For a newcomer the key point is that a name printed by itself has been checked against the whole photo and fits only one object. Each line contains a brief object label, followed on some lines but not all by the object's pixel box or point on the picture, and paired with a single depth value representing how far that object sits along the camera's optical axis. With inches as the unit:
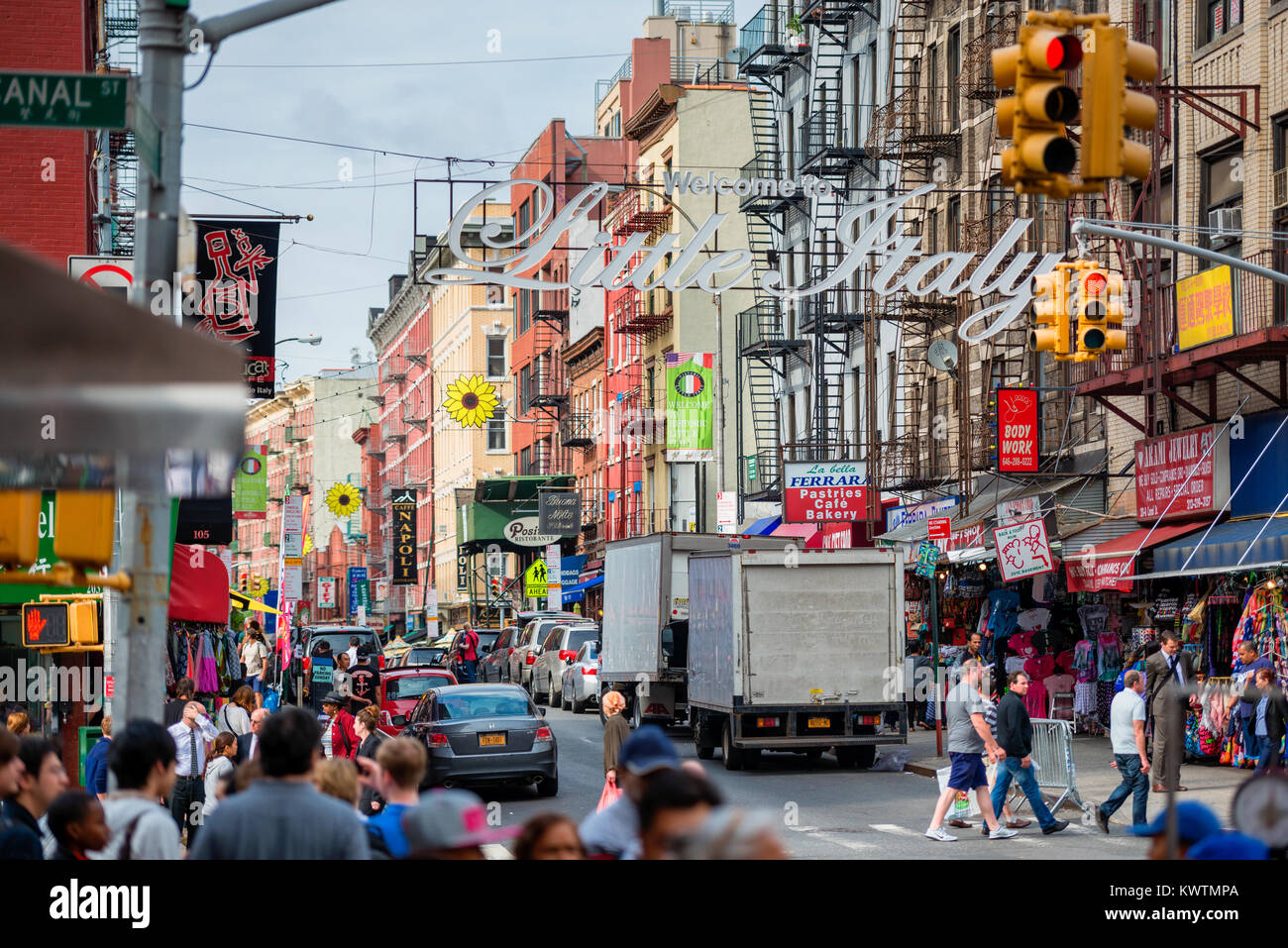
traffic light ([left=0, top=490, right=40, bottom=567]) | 319.0
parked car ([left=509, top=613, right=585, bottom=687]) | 1835.6
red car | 1100.5
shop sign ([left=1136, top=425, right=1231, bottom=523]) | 1071.6
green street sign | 344.8
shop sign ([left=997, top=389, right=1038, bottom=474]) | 1248.5
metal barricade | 773.9
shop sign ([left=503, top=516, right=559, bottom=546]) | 2984.7
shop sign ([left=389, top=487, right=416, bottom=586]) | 3762.3
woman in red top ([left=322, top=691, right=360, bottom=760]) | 753.0
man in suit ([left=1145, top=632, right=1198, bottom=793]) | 831.7
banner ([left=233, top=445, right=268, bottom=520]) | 1441.9
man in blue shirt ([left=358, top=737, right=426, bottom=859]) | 316.5
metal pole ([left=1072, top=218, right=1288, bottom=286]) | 687.1
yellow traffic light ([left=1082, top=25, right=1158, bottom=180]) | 432.5
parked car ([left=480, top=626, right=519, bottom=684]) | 1931.6
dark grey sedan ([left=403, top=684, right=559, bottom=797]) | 898.7
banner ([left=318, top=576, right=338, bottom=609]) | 4192.9
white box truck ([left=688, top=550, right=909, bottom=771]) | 1008.9
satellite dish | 1412.4
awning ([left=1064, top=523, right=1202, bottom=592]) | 1077.1
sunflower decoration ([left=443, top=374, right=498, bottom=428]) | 2084.2
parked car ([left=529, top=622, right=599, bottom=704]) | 1697.8
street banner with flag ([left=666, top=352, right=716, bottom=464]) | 2014.0
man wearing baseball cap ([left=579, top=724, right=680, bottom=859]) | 296.5
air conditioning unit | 1096.8
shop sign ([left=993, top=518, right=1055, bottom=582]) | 1085.8
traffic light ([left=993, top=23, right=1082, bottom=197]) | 433.1
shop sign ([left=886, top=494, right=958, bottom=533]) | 1531.7
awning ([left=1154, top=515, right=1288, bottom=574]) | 923.4
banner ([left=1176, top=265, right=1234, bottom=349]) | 1013.2
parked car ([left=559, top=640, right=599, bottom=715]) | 1617.9
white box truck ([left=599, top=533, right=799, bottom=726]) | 1232.2
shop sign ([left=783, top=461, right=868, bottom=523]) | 1562.5
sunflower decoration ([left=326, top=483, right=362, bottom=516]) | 3095.5
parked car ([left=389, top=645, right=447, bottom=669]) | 1740.9
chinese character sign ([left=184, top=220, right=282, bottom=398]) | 869.2
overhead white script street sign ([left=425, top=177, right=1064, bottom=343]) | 810.8
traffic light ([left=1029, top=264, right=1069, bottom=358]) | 761.0
